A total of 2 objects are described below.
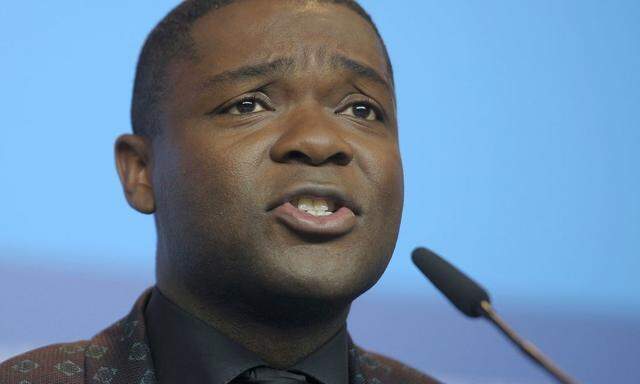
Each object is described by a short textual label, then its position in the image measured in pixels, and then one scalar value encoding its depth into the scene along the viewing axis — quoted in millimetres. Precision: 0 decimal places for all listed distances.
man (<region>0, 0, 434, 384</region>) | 2817
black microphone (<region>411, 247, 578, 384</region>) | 2739
